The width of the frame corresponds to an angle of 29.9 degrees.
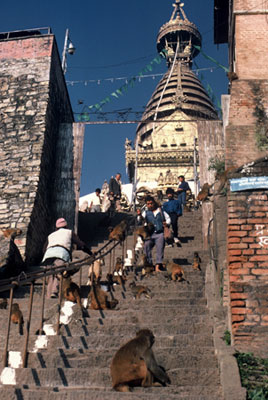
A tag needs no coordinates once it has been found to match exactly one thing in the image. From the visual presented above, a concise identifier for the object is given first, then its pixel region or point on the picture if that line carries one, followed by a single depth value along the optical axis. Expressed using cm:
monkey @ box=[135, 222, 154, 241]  1015
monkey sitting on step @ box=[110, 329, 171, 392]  532
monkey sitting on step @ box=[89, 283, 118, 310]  760
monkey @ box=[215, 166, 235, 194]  824
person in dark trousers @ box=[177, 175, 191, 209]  1597
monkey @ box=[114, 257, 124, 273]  986
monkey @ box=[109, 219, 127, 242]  1090
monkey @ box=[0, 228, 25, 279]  1151
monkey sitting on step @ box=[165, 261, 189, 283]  874
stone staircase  535
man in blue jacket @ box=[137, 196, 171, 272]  991
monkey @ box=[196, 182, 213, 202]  1256
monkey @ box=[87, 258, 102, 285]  927
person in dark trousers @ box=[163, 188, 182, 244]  1236
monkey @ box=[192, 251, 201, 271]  965
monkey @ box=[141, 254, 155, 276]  944
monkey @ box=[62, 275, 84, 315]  771
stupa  3444
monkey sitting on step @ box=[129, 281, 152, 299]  809
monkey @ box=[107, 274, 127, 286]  878
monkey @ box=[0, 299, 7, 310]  839
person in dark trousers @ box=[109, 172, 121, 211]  1764
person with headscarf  848
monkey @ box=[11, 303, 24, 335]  708
